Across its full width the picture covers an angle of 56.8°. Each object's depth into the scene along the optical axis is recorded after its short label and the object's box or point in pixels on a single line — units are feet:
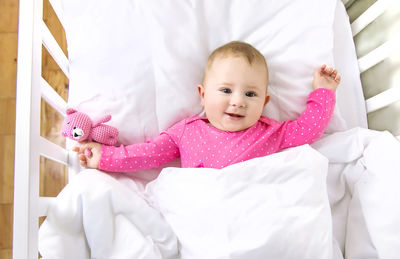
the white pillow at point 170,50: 3.32
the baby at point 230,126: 3.04
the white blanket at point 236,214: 2.53
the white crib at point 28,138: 2.06
